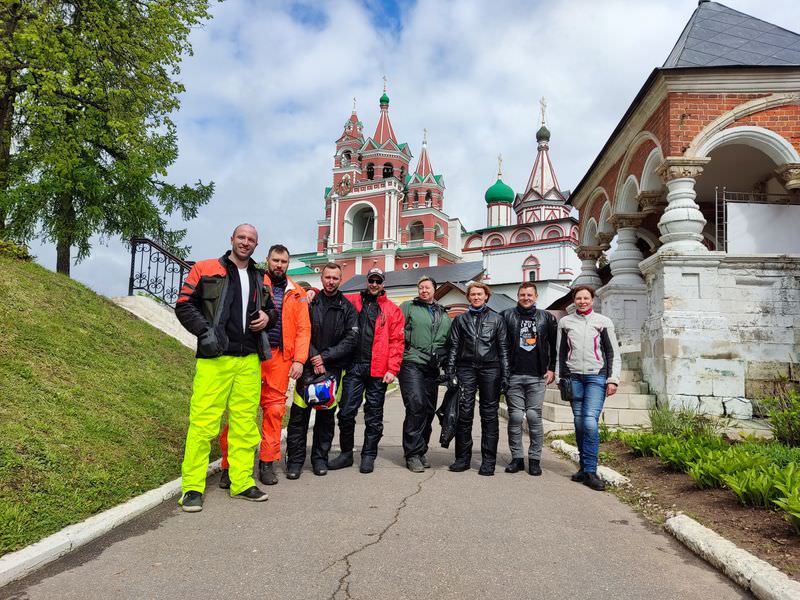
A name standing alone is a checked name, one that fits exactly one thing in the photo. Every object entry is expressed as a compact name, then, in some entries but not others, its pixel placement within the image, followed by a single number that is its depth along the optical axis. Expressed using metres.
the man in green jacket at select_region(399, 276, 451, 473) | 5.74
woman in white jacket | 5.41
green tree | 12.38
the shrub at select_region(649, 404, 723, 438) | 6.39
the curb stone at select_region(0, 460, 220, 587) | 2.81
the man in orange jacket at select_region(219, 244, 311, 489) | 4.90
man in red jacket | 5.60
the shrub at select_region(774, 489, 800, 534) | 3.32
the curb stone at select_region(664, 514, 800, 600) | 2.71
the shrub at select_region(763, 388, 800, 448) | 5.93
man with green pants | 4.15
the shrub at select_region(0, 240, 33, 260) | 9.75
